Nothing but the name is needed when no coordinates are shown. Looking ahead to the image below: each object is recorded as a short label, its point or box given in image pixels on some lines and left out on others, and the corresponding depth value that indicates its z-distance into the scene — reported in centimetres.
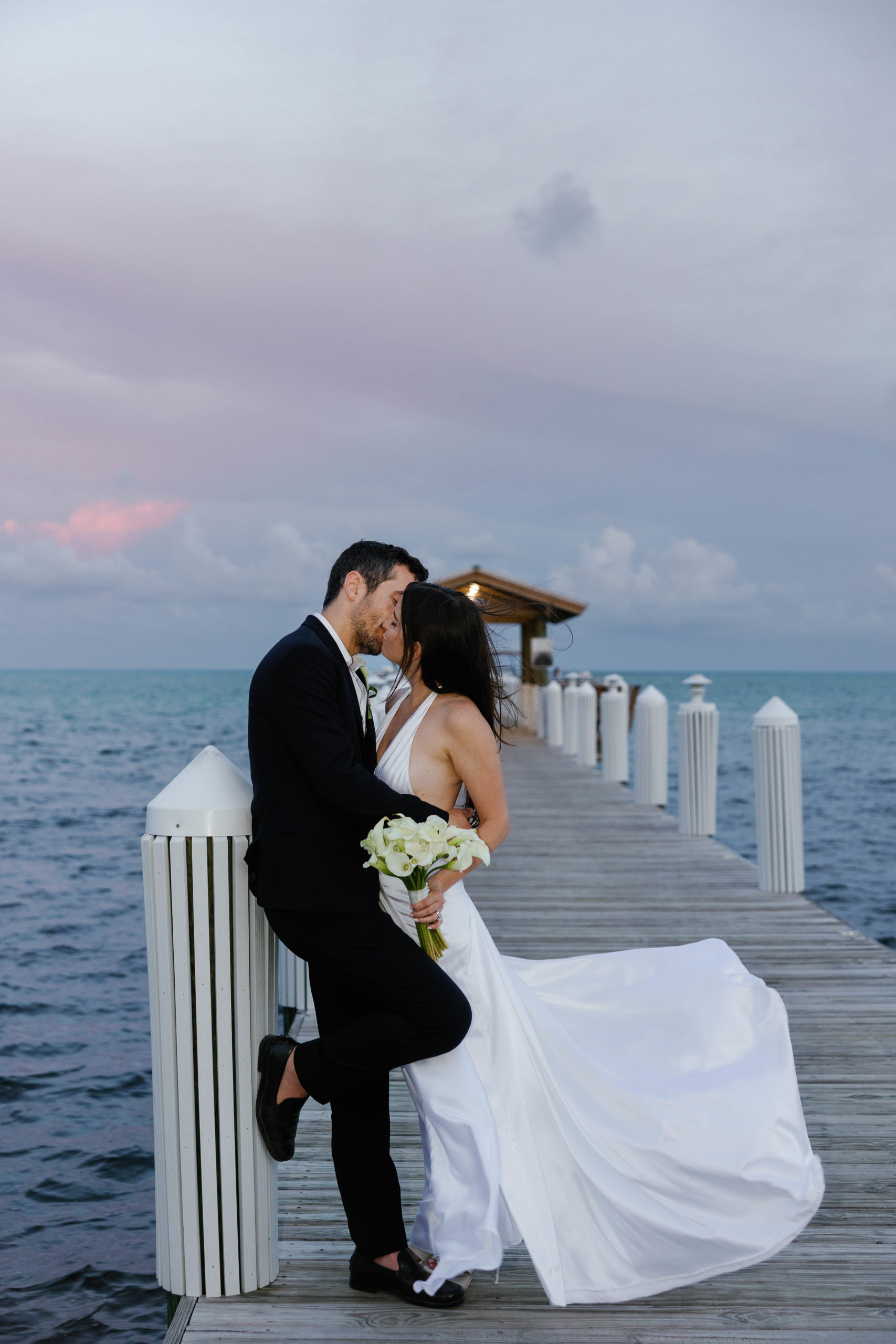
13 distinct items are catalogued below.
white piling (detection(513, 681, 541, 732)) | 2595
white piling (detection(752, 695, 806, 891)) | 781
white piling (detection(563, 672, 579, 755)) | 1927
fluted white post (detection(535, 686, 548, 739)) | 2509
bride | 277
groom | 267
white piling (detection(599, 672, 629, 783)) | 1600
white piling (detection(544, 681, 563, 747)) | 2259
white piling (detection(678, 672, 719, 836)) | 1034
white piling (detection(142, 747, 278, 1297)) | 270
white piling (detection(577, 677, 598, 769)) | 1884
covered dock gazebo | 2384
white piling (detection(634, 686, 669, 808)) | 1288
